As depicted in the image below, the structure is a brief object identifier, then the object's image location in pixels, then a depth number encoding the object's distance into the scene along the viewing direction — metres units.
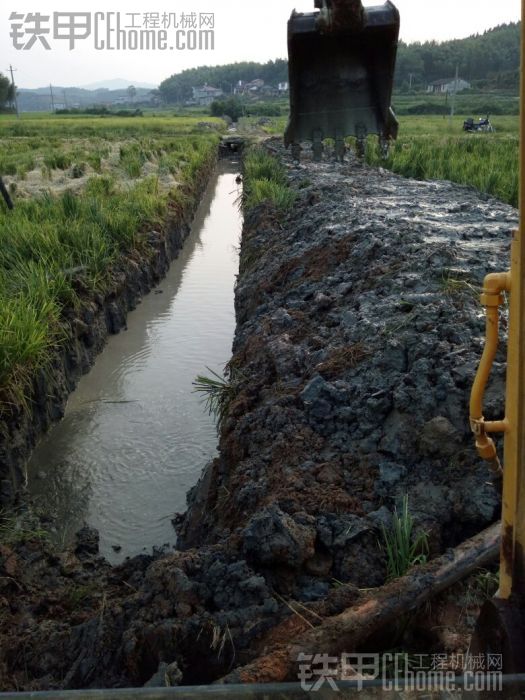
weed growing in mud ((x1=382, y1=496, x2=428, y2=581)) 2.45
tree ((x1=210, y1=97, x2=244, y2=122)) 63.56
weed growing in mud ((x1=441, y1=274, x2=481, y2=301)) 3.85
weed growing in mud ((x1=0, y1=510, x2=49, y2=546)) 3.63
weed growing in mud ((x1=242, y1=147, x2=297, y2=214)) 8.96
